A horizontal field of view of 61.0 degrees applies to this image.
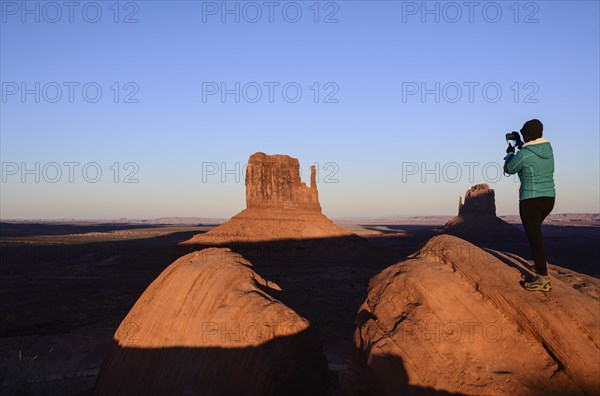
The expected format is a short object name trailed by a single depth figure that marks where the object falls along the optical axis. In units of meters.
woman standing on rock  6.46
